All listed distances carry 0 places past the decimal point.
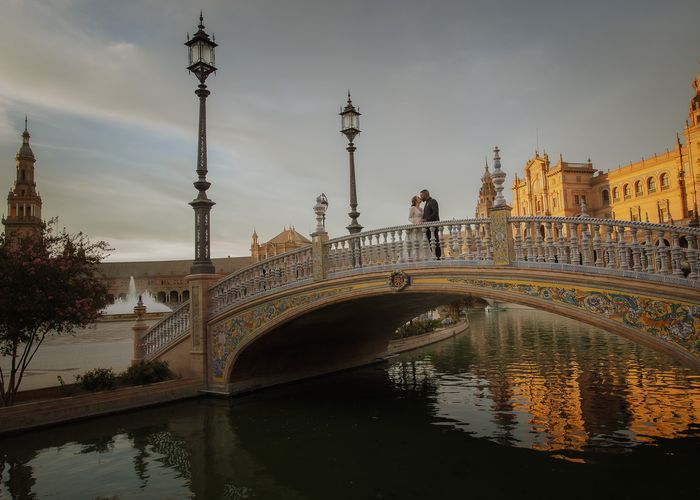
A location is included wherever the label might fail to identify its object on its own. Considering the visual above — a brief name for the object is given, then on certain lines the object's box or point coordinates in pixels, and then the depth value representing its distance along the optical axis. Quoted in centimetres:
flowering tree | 1077
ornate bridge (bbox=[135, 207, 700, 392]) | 750
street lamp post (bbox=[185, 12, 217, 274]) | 1369
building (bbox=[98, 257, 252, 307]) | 10644
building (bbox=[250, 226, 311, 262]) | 10369
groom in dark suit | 1127
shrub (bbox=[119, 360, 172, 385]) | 1340
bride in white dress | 1191
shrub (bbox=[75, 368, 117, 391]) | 1235
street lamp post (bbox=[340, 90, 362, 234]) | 1597
